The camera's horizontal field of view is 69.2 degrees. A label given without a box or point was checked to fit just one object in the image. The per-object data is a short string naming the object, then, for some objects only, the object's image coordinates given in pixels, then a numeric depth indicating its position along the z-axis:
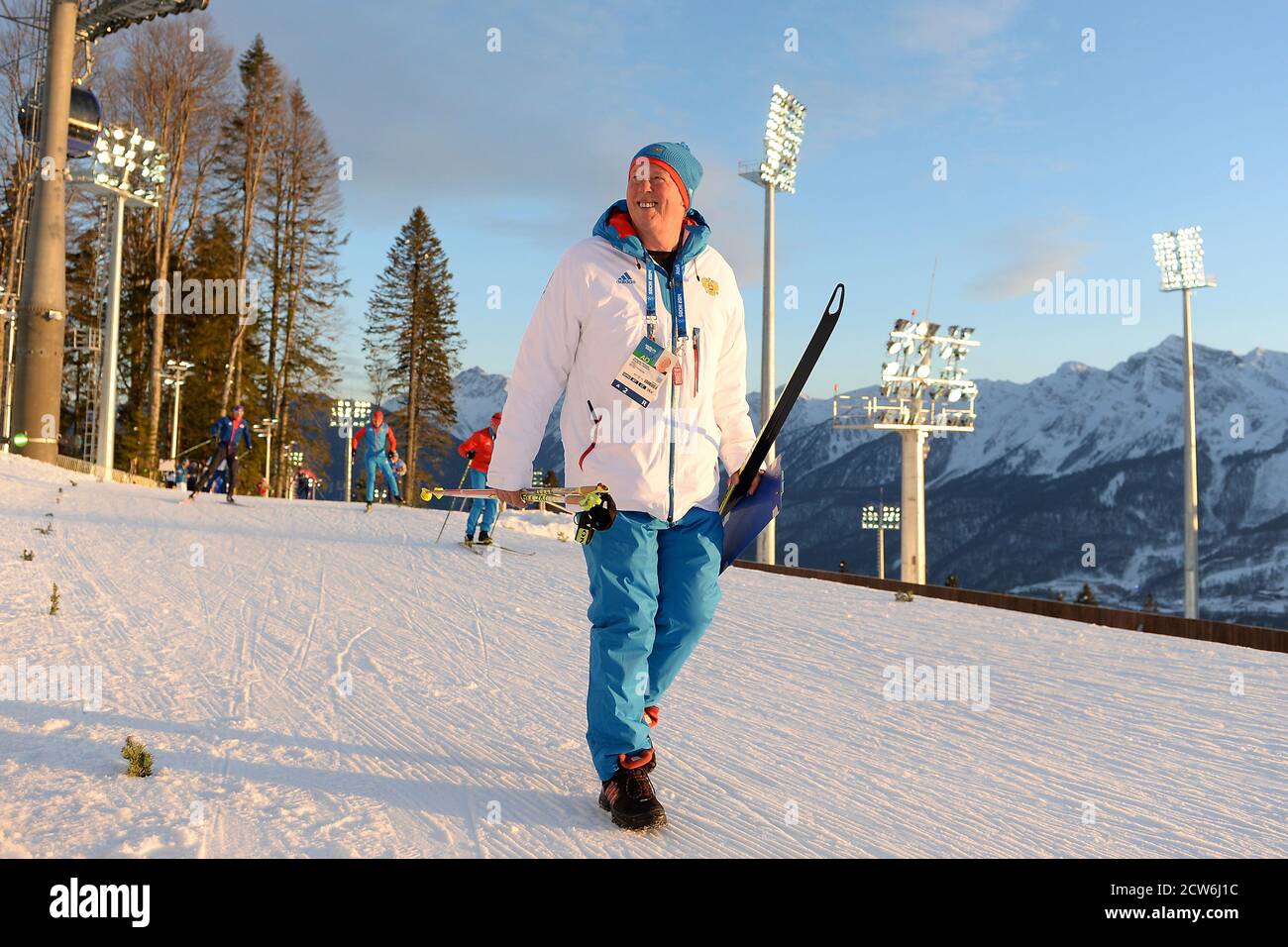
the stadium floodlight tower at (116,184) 22.93
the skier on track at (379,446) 19.33
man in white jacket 3.14
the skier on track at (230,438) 16.78
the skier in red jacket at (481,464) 12.66
